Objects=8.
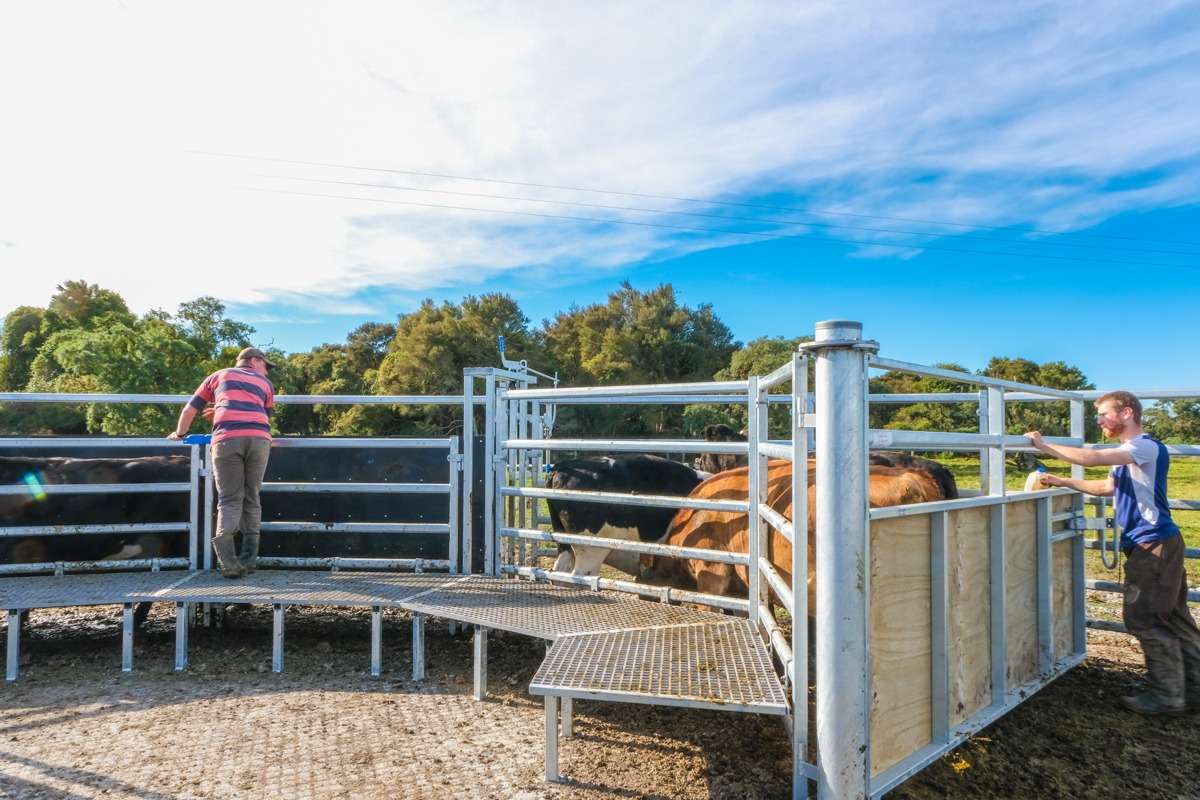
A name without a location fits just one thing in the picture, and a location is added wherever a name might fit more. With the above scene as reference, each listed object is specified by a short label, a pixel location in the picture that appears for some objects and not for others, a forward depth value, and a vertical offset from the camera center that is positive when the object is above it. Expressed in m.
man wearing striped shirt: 4.90 -0.19
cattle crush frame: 2.26 -0.82
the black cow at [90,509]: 5.32 -0.64
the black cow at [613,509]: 5.22 -0.62
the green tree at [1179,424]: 22.11 +0.16
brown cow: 3.69 -0.57
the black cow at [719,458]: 8.15 -0.37
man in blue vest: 3.55 -0.70
